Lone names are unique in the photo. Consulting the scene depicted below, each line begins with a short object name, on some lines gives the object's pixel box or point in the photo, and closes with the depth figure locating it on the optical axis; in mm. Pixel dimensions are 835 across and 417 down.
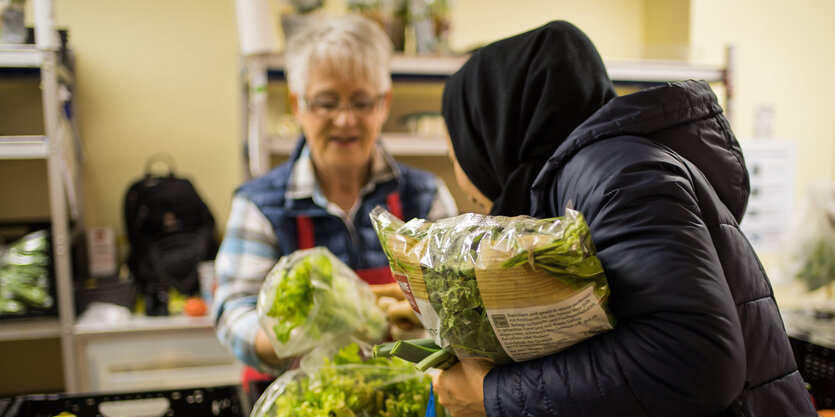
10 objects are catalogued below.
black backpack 2752
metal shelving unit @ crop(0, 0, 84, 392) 2334
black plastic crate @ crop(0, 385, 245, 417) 1188
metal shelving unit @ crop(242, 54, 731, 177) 2430
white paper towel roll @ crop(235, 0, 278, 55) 2334
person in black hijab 592
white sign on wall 3479
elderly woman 1485
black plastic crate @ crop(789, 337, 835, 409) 1408
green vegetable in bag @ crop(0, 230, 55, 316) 2457
